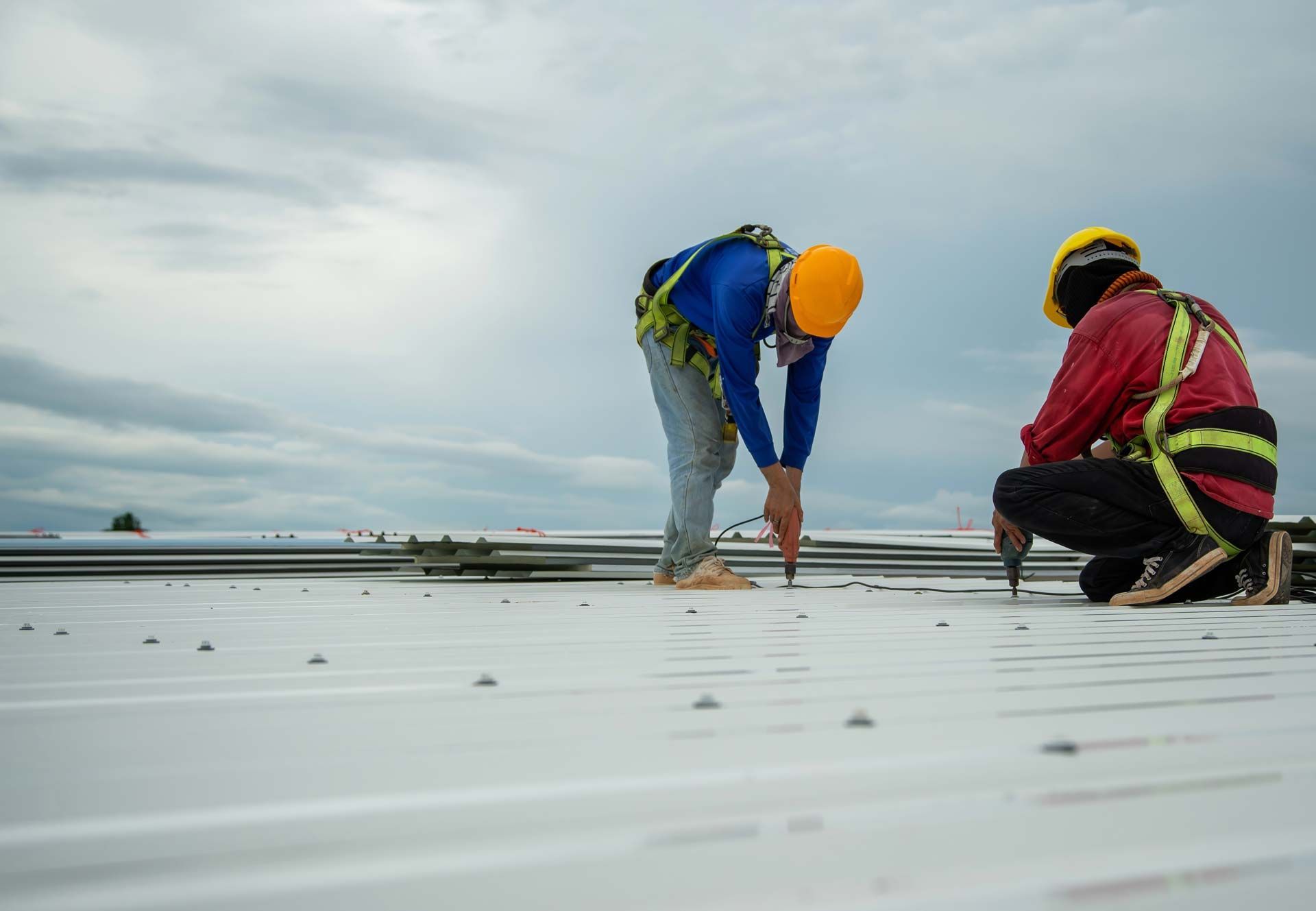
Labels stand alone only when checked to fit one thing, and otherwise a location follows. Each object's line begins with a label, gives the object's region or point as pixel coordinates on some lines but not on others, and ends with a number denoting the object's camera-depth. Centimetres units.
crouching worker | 315
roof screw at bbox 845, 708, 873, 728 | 116
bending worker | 399
